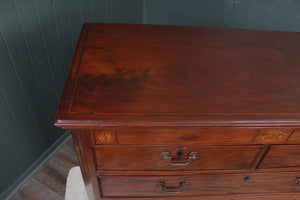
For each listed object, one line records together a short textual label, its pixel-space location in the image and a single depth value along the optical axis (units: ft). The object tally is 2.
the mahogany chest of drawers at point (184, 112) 2.40
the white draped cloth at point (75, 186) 4.01
